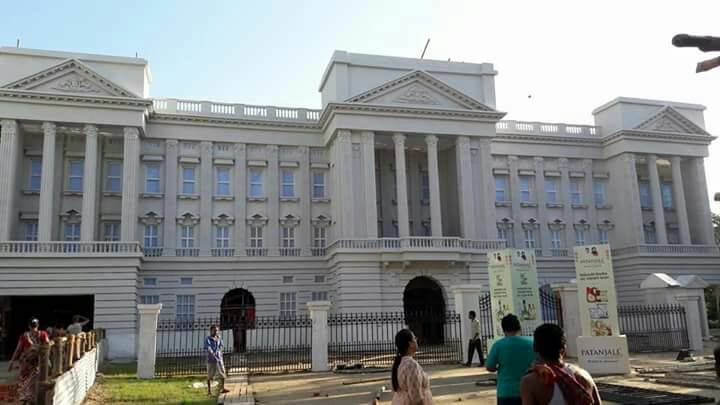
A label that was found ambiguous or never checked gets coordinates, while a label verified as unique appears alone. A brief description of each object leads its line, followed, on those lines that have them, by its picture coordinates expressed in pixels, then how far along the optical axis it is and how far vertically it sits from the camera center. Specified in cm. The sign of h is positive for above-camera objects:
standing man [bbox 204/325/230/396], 1479 -94
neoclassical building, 2966 +667
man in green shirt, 609 -58
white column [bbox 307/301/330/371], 1955 -72
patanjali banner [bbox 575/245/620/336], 1662 +32
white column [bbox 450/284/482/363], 2009 +12
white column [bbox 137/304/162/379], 1855 -69
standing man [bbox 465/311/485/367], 1855 -101
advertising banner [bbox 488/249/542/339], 1852 +56
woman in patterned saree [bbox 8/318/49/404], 927 -78
